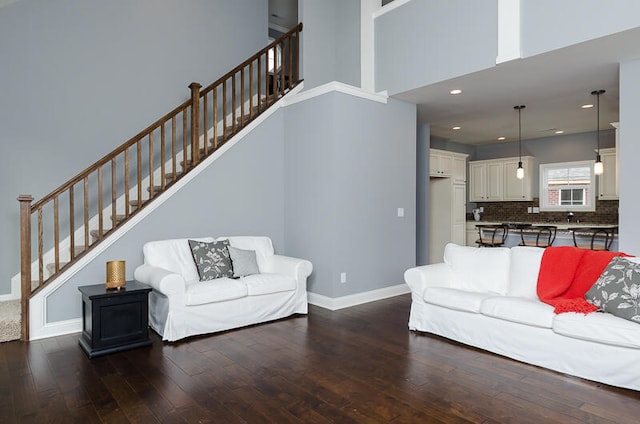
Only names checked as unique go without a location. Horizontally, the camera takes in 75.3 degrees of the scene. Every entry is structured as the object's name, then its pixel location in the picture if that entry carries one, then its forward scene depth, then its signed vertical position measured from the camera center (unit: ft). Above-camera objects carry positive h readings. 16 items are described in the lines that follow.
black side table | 11.41 -3.17
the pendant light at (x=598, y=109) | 18.11 +4.99
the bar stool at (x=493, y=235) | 24.76 -1.73
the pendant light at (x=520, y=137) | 21.18 +4.92
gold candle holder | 12.10 -1.97
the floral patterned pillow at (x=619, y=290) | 9.61 -2.03
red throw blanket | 11.18 -1.86
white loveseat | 12.60 -2.78
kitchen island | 22.53 -1.65
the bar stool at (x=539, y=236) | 22.94 -1.64
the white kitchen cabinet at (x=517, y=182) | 30.22 +1.85
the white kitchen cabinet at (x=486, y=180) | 31.42 +2.06
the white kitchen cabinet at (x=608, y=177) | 25.46 +1.82
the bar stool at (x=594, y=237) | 20.31 -1.53
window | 27.99 +1.42
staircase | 12.87 +1.00
